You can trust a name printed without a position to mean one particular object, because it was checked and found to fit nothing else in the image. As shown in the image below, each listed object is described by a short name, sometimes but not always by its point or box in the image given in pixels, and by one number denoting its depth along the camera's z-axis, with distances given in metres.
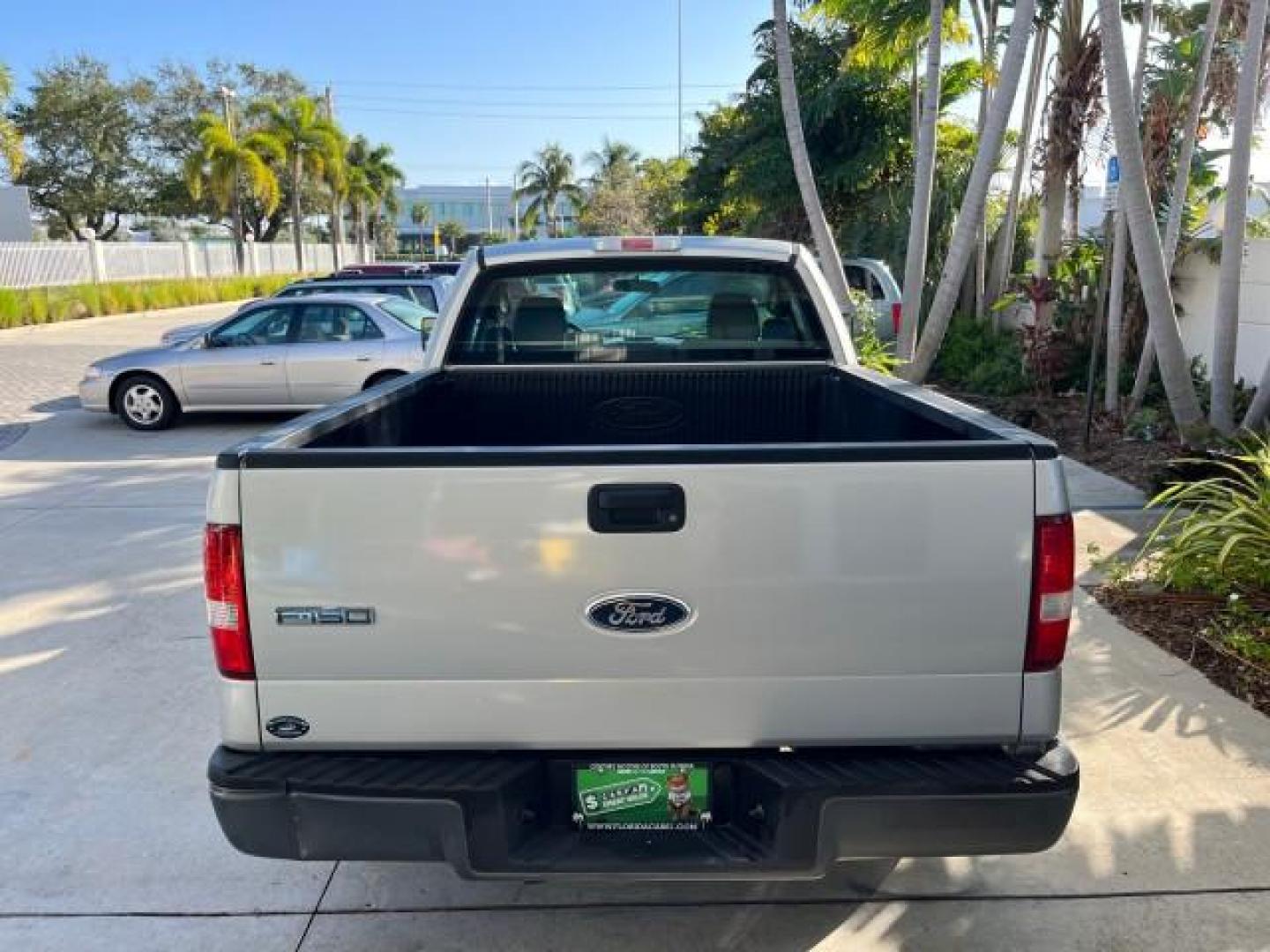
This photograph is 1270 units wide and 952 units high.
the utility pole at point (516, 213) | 73.50
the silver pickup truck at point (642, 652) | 2.25
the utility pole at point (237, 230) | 41.33
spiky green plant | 5.12
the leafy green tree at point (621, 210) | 50.94
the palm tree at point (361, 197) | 53.97
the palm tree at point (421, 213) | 113.44
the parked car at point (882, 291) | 13.88
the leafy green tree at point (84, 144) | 48.75
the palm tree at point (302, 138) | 42.72
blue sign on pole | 7.71
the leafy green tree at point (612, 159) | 61.53
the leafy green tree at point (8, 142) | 26.80
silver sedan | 10.98
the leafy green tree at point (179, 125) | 52.09
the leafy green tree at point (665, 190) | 36.56
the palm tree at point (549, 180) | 71.44
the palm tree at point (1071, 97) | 11.23
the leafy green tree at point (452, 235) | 114.75
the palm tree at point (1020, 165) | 12.70
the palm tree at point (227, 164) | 38.12
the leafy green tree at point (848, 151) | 17.41
